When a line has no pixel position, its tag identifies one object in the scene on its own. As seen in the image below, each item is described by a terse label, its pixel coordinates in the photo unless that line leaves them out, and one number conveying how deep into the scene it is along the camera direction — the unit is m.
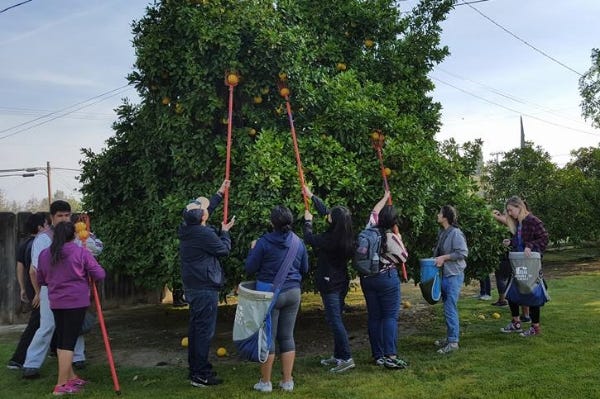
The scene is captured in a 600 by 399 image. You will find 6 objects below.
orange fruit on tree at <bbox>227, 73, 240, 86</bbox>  6.65
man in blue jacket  5.25
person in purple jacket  5.14
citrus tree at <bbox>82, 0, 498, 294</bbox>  6.69
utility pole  45.88
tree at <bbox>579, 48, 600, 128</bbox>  20.70
